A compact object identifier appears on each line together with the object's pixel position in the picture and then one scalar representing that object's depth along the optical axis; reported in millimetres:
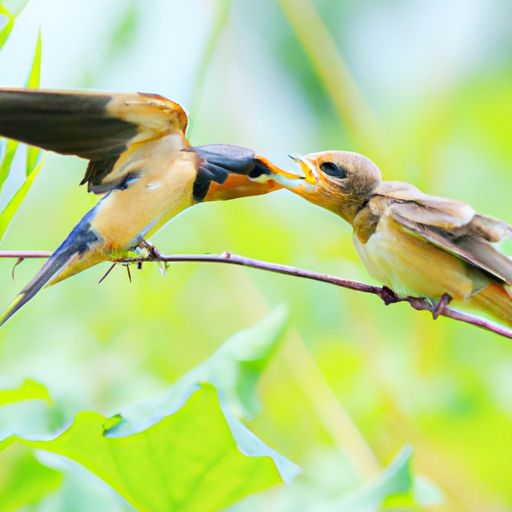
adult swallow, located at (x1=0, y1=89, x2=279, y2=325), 5222
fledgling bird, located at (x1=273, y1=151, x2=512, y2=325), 5317
